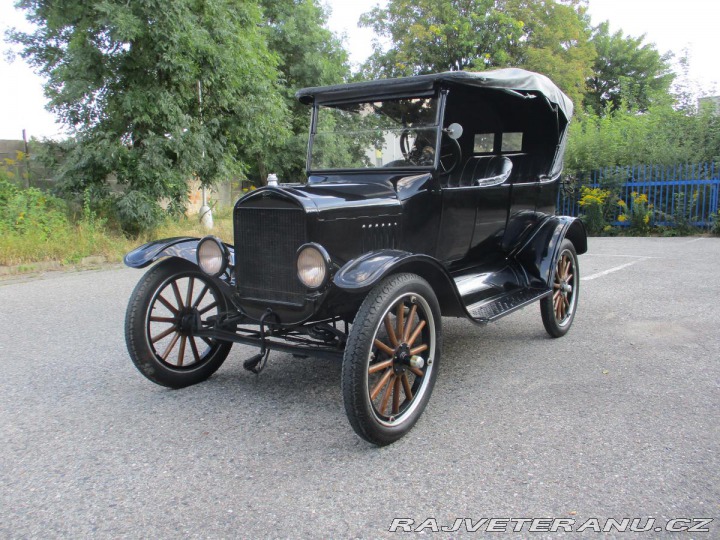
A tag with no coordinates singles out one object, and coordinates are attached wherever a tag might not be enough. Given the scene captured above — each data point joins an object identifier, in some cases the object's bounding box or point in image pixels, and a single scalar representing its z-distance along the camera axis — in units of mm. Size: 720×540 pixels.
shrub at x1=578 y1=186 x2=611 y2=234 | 13031
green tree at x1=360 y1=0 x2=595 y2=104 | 22094
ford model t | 2926
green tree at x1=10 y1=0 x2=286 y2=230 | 8969
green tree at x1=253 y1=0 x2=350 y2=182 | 19047
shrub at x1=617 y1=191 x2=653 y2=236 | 12539
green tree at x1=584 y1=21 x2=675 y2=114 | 30172
